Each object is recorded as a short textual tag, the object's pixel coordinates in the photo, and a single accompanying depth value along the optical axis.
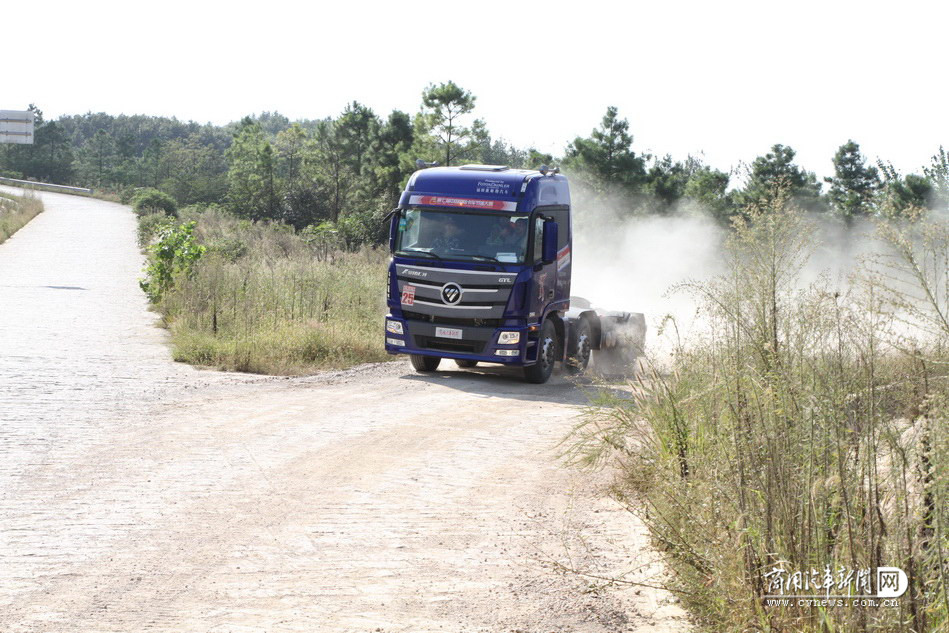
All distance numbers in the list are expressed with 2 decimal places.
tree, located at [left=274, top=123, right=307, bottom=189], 74.99
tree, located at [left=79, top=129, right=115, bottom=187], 102.88
